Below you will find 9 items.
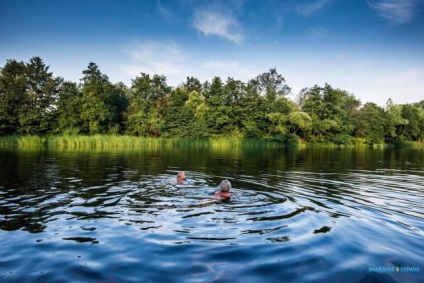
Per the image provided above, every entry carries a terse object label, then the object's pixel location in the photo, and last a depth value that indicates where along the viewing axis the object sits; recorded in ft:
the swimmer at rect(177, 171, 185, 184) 38.48
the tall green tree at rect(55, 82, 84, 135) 155.53
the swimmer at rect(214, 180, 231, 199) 29.32
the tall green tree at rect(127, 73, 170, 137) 169.27
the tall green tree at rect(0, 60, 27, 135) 148.25
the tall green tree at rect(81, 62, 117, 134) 156.70
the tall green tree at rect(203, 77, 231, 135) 178.50
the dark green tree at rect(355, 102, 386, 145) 211.82
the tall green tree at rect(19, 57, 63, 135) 152.35
